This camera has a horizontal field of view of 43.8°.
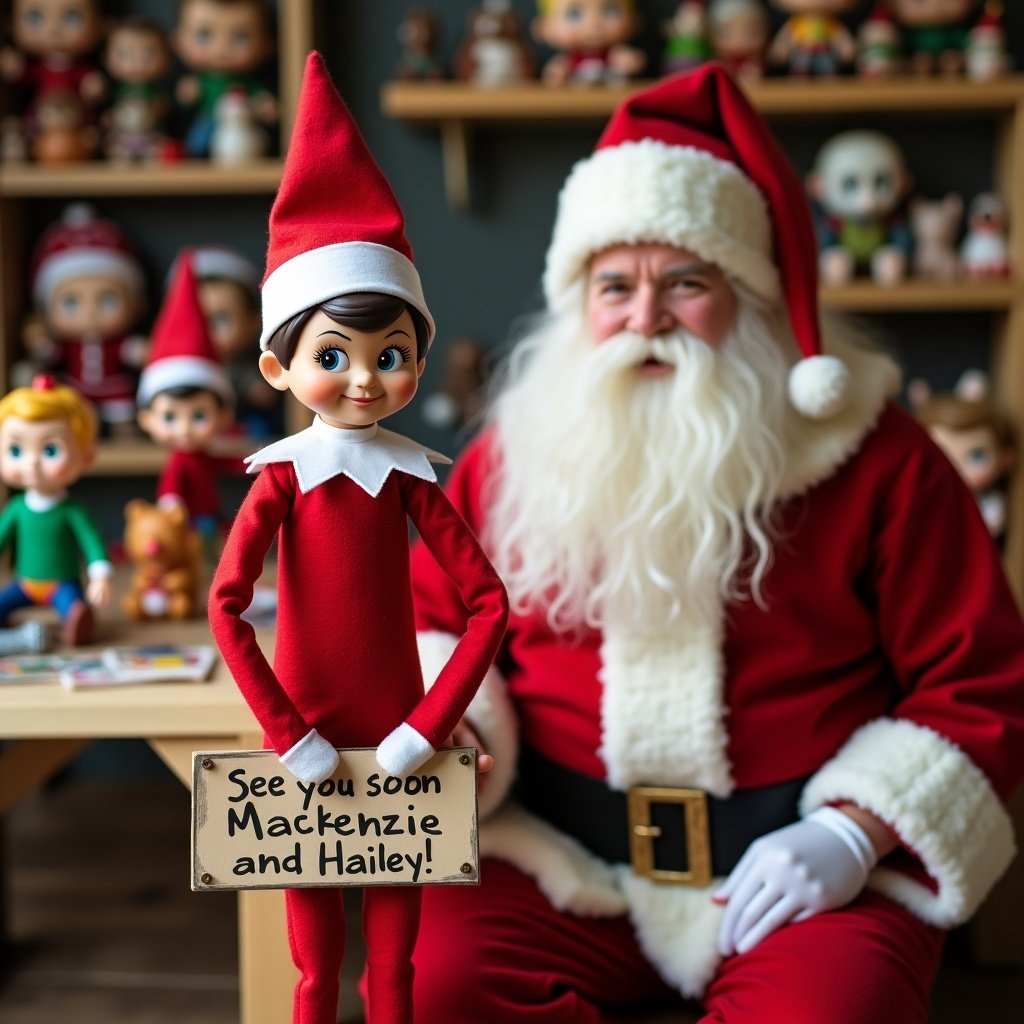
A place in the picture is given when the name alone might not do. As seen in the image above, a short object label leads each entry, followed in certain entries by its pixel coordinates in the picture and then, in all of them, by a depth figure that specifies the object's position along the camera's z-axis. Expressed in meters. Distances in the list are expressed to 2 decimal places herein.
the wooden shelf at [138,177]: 2.09
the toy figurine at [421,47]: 2.06
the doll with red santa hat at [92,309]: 2.15
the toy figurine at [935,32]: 2.06
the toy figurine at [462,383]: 2.18
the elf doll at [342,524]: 0.84
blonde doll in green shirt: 1.26
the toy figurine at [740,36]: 2.07
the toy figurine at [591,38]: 2.04
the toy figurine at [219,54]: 2.12
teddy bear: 1.45
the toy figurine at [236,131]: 2.14
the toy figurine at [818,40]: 2.05
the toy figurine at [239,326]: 2.13
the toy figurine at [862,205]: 2.07
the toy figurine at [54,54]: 2.14
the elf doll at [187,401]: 1.53
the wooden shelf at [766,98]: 1.98
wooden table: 1.15
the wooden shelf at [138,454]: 2.11
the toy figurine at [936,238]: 2.11
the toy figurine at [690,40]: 2.07
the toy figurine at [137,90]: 2.14
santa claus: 1.19
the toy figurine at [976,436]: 2.00
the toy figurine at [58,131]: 2.16
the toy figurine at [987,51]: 2.02
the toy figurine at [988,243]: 2.07
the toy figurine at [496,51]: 2.07
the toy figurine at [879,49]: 2.04
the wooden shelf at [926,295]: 2.03
